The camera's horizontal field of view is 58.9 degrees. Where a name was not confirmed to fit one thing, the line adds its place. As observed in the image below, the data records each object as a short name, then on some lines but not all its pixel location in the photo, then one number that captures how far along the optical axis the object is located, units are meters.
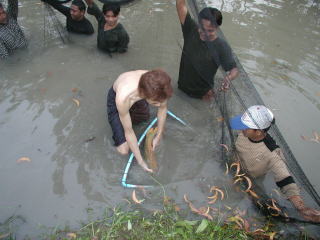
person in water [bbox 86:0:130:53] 4.69
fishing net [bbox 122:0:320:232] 2.86
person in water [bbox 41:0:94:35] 5.09
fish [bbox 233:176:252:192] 3.12
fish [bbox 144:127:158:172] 3.42
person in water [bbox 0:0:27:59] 4.66
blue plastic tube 3.21
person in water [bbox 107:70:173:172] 2.53
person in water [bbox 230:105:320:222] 2.79
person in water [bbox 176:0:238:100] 3.40
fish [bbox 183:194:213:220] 3.05
